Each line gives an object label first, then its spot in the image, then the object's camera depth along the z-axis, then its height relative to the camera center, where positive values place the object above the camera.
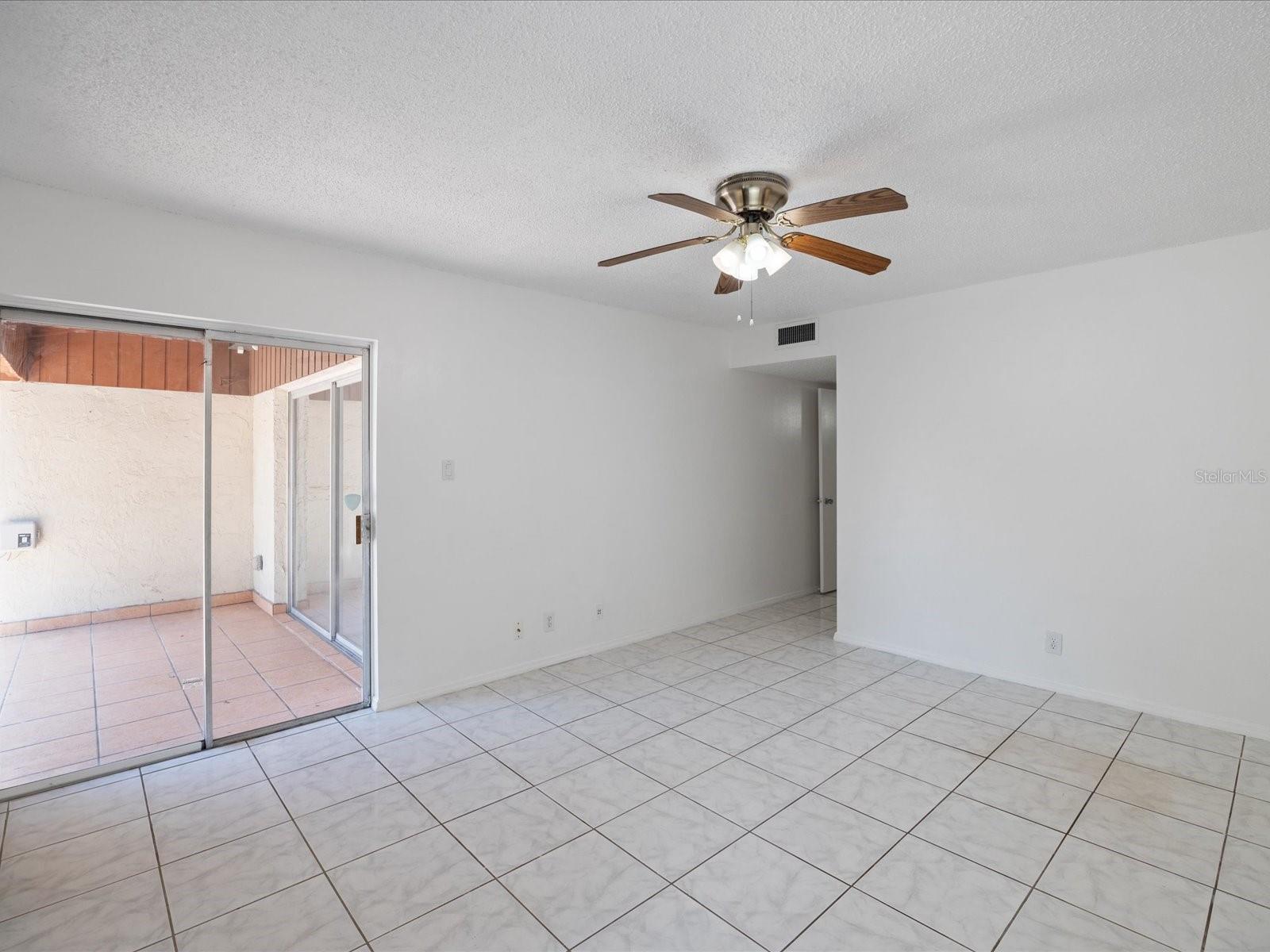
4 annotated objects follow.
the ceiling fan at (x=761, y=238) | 2.44 +0.93
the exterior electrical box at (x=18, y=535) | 2.88 -0.28
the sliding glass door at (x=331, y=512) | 3.78 -0.24
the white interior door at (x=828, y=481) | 6.38 -0.08
